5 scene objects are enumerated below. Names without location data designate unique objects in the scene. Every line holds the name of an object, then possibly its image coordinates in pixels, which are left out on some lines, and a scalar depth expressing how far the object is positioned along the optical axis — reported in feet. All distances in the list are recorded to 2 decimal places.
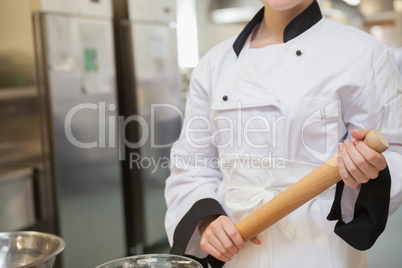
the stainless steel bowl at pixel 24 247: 3.78
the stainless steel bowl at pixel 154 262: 3.32
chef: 3.82
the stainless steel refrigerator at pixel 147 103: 11.18
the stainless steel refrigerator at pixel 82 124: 9.14
